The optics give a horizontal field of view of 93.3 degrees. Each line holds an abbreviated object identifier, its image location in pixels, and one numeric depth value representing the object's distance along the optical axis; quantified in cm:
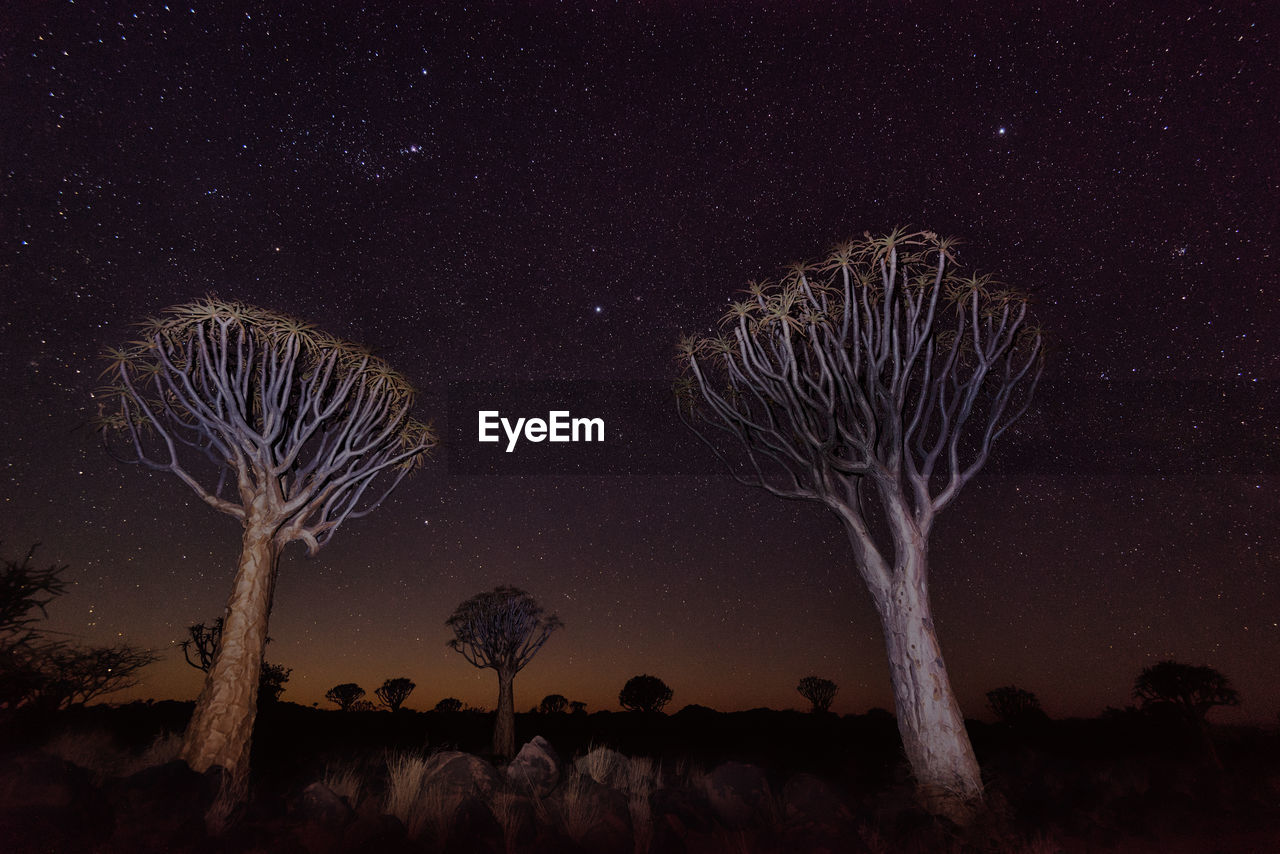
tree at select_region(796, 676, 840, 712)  2658
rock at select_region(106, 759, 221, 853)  457
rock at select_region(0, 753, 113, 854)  414
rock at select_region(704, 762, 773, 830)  603
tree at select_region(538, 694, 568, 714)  3500
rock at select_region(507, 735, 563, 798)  698
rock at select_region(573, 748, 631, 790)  757
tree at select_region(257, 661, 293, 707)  2269
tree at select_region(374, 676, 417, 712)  3406
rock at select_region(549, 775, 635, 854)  542
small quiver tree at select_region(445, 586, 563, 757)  1628
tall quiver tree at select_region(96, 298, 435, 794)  673
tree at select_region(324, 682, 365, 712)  3691
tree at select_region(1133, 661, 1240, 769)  1272
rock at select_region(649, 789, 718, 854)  539
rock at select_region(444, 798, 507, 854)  504
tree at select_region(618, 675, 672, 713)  3156
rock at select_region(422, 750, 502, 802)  634
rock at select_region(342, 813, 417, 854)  490
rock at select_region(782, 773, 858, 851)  542
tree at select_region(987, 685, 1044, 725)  2136
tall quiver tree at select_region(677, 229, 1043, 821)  712
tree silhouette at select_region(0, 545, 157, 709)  710
